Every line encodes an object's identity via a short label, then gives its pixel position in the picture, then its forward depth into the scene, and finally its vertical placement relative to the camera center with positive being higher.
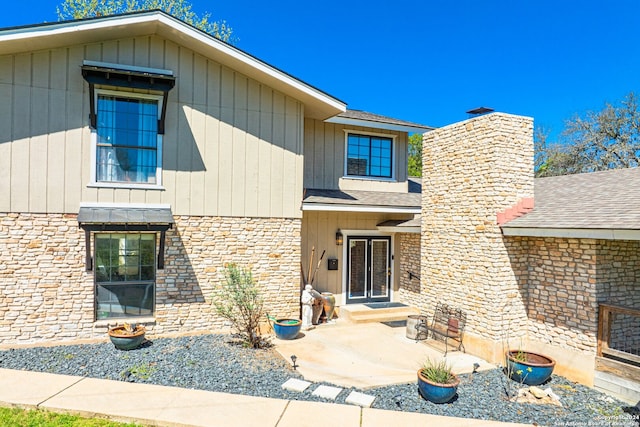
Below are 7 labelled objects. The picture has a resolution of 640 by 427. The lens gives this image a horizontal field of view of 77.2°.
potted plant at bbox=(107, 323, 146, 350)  8.48 -2.67
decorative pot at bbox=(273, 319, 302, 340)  9.72 -2.80
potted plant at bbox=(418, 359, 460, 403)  6.38 -2.69
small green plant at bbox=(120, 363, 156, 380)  7.14 -2.94
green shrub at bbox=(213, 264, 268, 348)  9.34 -2.20
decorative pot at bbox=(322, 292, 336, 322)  11.69 -2.61
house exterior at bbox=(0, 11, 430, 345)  8.60 +0.83
